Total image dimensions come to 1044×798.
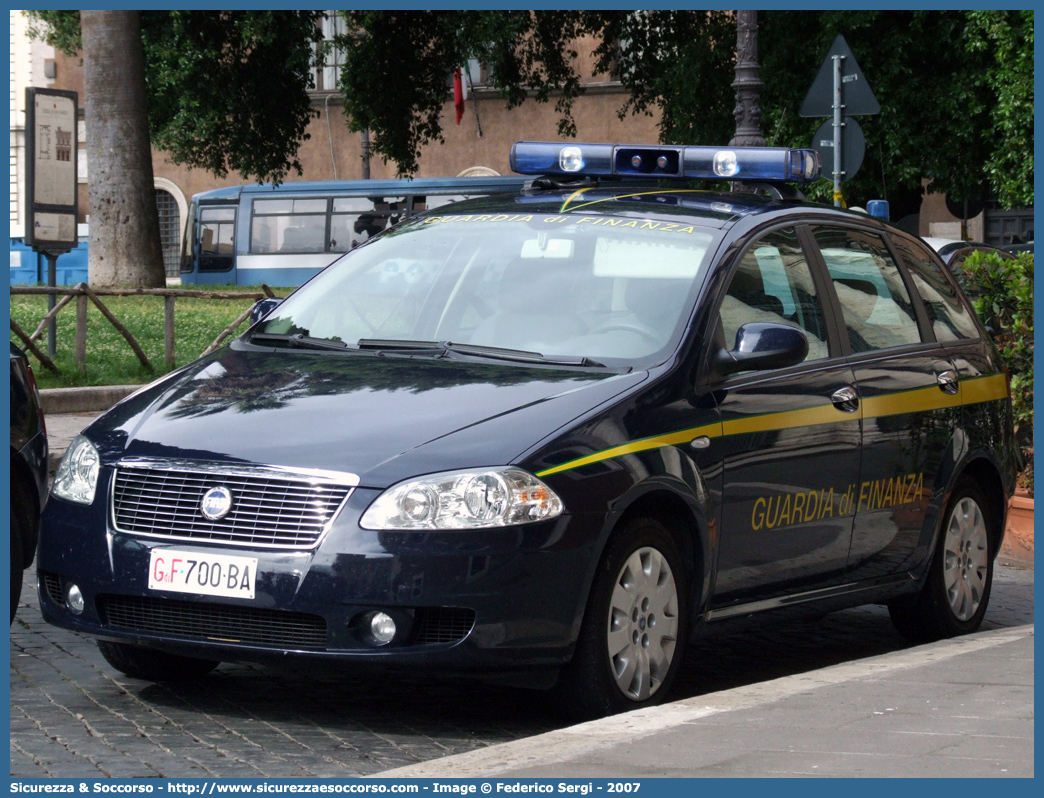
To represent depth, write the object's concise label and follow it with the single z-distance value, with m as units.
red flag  43.06
